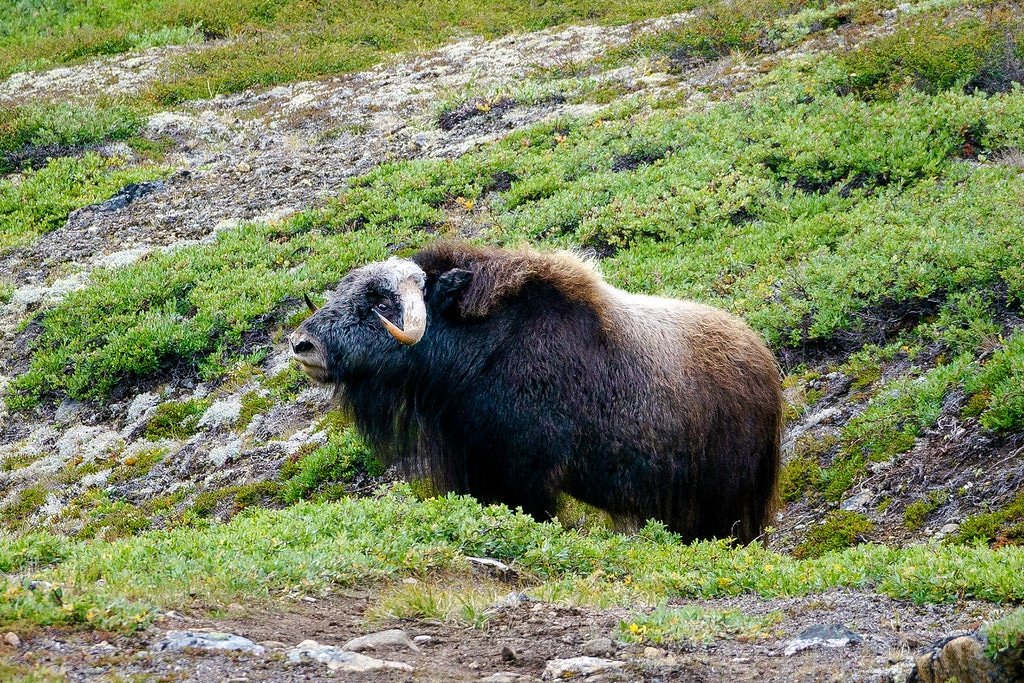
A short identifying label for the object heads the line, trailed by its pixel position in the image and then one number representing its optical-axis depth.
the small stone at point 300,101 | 50.53
